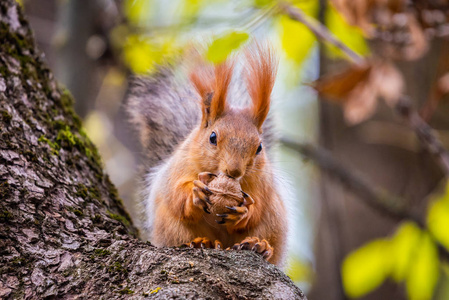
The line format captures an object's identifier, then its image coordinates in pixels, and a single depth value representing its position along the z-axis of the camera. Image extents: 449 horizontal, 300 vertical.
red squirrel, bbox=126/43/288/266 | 3.79
